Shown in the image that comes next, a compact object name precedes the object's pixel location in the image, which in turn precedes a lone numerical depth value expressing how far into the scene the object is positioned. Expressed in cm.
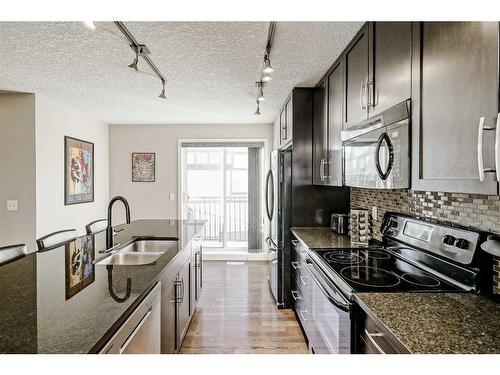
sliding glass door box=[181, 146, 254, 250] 536
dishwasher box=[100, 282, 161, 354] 100
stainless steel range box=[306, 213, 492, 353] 133
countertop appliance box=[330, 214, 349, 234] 277
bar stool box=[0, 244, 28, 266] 179
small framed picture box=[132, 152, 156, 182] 510
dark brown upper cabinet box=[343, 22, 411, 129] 143
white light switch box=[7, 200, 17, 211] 338
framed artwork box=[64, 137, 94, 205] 390
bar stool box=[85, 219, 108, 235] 283
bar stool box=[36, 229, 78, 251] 210
